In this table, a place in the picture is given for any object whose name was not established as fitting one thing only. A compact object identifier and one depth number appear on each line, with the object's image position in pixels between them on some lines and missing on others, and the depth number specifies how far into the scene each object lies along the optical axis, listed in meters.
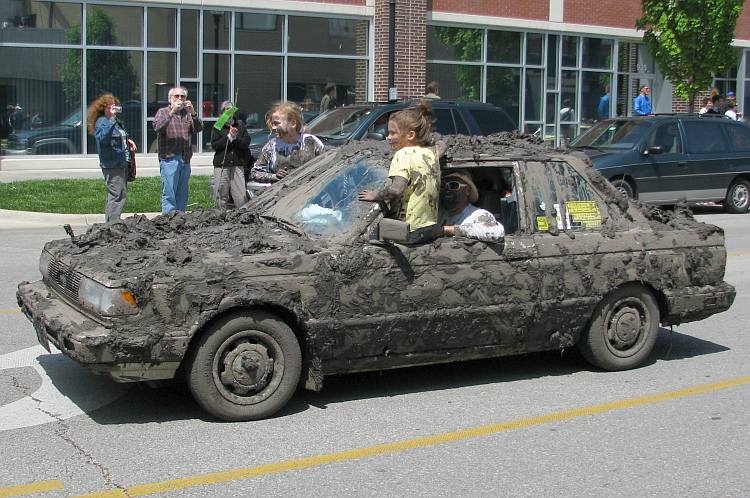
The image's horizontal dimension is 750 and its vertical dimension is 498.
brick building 20.77
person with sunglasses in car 6.43
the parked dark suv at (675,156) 17.11
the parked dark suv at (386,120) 15.62
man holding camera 13.40
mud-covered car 5.61
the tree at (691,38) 23.27
